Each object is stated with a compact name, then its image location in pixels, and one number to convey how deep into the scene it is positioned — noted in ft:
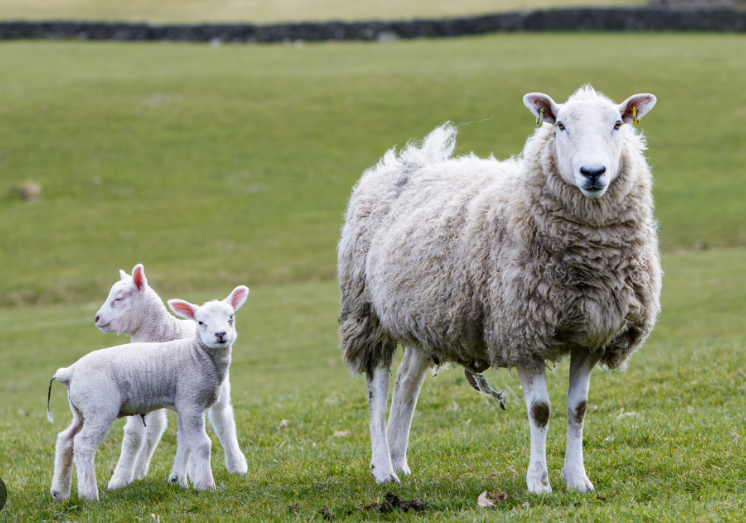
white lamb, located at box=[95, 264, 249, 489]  45.50
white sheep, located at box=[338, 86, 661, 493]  37.37
